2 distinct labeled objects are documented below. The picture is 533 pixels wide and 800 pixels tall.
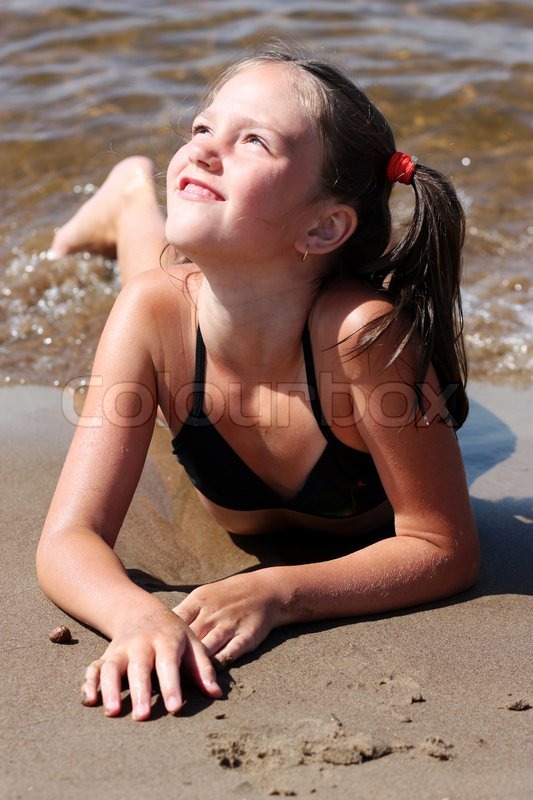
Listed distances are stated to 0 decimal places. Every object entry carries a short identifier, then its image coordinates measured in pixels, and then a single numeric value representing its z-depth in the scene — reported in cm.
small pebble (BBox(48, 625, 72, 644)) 448
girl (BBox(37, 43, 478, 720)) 489
